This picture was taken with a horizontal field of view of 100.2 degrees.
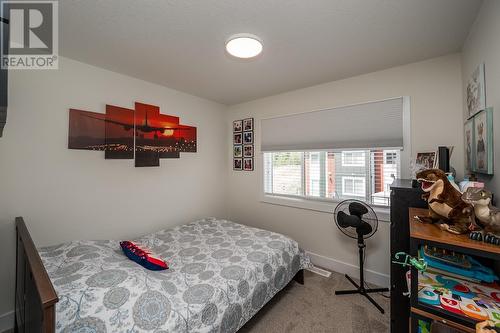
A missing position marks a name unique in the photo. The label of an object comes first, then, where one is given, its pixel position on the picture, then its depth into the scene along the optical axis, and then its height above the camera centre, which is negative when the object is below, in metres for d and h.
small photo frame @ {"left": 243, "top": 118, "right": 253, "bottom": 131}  3.51 +0.75
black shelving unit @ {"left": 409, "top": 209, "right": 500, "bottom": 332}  0.83 -0.34
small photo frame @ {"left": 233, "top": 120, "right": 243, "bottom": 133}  3.64 +0.75
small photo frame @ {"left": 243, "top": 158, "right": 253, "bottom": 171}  3.53 +0.07
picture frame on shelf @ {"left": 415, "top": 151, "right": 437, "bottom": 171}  1.95 +0.07
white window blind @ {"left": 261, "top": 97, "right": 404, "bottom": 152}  2.34 +0.51
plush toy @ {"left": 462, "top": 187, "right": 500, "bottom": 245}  0.88 -0.20
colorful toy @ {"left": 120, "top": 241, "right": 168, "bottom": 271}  1.69 -0.74
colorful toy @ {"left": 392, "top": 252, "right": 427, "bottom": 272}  0.90 -0.42
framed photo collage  3.53 +0.41
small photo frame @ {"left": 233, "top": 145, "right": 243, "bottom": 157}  3.66 +0.31
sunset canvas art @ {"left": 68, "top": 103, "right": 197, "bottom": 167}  2.18 +0.43
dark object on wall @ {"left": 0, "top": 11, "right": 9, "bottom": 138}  0.96 +0.44
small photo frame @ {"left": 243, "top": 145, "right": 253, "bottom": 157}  3.53 +0.30
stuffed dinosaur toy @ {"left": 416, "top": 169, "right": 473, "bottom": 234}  1.00 -0.19
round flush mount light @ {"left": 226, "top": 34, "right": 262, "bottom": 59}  1.71 +1.04
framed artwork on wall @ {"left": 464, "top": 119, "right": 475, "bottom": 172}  1.61 +0.19
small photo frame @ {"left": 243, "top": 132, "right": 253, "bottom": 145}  3.52 +0.51
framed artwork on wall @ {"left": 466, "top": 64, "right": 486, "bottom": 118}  1.39 +0.55
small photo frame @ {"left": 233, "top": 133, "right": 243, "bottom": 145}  3.65 +0.52
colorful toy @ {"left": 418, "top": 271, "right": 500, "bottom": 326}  0.88 -0.61
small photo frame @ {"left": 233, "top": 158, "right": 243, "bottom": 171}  3.66 +0.07
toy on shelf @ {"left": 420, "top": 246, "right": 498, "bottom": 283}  1.04 -0.52
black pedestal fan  2.21 -0.59
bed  1.14 -0.84
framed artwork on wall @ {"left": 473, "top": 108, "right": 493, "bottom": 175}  1.26 +0.16
